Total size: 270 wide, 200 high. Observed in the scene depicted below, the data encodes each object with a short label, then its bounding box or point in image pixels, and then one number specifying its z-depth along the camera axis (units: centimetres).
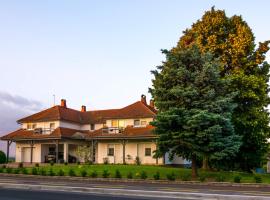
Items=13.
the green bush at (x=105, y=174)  3017
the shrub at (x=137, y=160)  4774
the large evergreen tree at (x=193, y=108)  2994
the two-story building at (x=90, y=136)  4875
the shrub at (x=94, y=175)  3038
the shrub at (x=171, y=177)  2875
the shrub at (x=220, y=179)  2817
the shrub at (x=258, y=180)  2754
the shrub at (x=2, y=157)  5024
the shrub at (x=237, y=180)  2773
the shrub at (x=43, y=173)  3197
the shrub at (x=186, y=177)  2911
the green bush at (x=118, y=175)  2986
